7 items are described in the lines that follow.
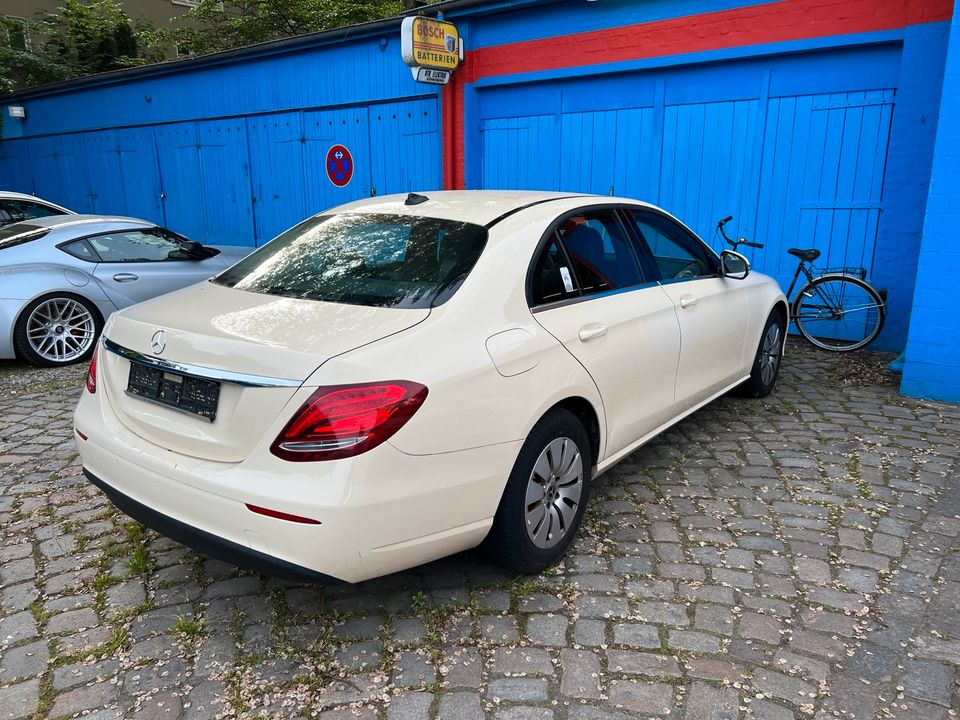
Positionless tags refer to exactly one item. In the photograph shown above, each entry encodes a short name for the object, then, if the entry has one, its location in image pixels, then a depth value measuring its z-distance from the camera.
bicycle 6.97
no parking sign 11.04
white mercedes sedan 2.35
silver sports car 6.48
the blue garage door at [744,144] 7.12
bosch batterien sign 8.95
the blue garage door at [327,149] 10.52
